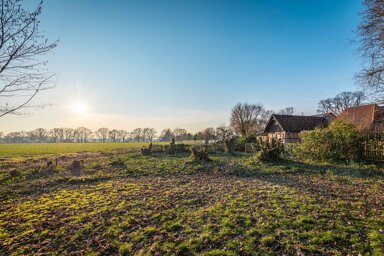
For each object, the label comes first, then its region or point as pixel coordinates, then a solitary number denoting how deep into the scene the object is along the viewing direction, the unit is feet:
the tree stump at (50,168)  52.89
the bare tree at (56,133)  432.25
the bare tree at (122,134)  432.25
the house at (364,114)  85.09
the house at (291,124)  112.47
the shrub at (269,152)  52.78
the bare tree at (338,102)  180.75
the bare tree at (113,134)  430.61
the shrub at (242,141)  97.66
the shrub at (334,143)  47.88
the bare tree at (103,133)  437.17
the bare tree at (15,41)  15.02
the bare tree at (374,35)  30.07
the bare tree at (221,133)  112.88
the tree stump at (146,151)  87.86
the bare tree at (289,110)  243.40
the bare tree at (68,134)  431.02
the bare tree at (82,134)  426.92
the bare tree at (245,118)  174.81
